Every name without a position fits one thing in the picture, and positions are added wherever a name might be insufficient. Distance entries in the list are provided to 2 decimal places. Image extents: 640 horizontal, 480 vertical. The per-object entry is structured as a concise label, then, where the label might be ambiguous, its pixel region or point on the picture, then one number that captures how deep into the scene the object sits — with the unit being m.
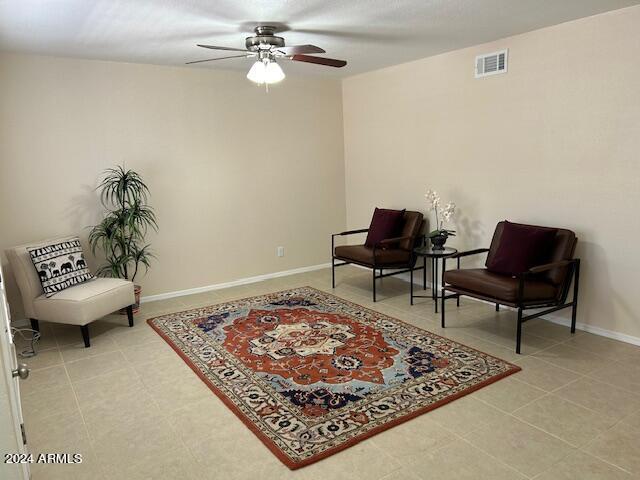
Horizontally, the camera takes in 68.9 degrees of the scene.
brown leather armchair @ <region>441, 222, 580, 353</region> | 3.50
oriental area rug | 2.66
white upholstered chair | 3.82
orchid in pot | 4.64
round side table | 4.47
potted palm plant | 4.59
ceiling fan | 3.50
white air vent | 4.28
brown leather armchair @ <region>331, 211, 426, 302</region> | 4.88
